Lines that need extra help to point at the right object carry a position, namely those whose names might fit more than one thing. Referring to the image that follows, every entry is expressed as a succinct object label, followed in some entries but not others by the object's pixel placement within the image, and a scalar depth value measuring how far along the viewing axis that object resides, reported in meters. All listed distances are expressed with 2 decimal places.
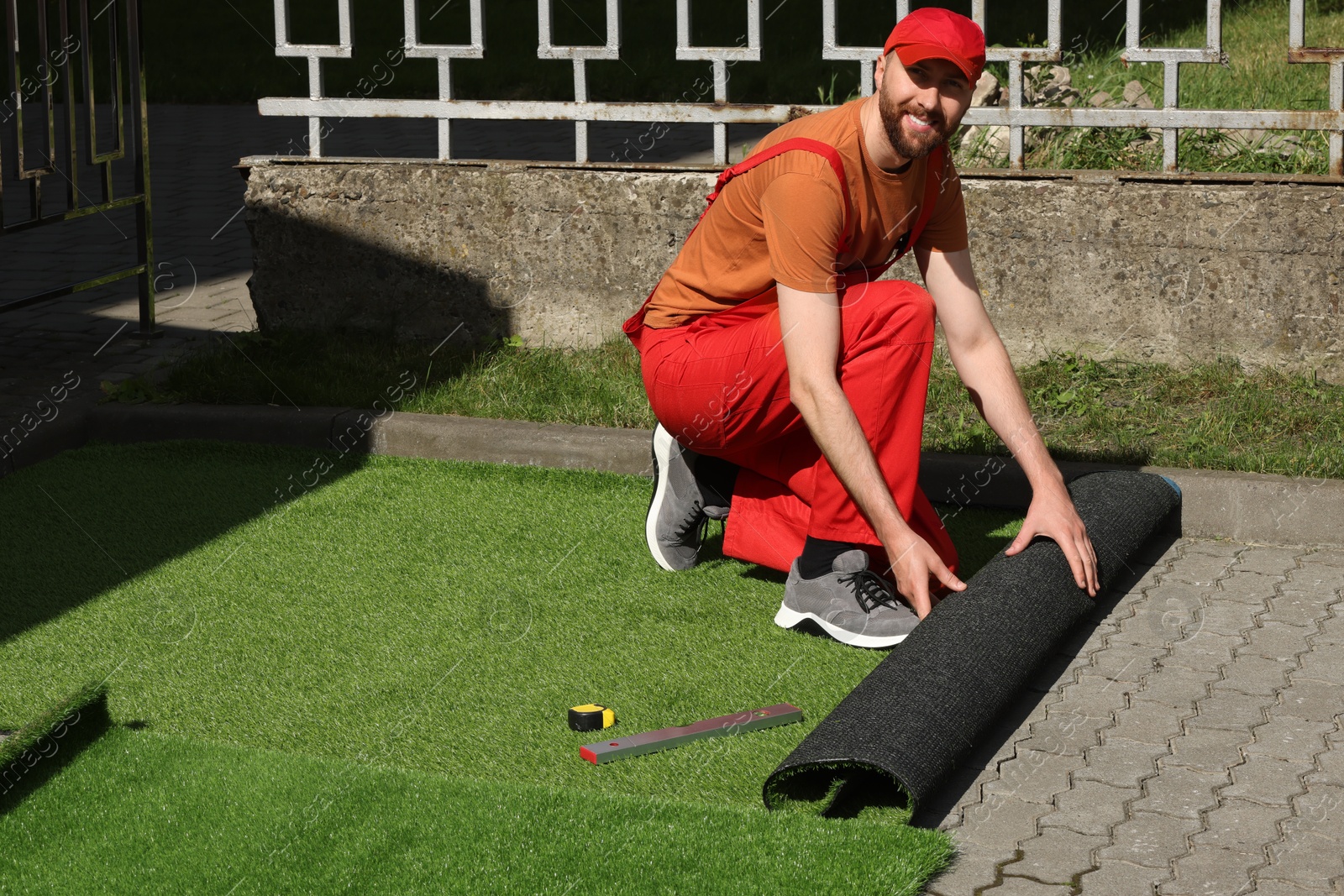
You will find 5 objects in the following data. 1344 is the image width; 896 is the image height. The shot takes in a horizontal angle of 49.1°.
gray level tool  3.09
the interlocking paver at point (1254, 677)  3.47
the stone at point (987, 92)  7.30
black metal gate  6.06
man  3.46
